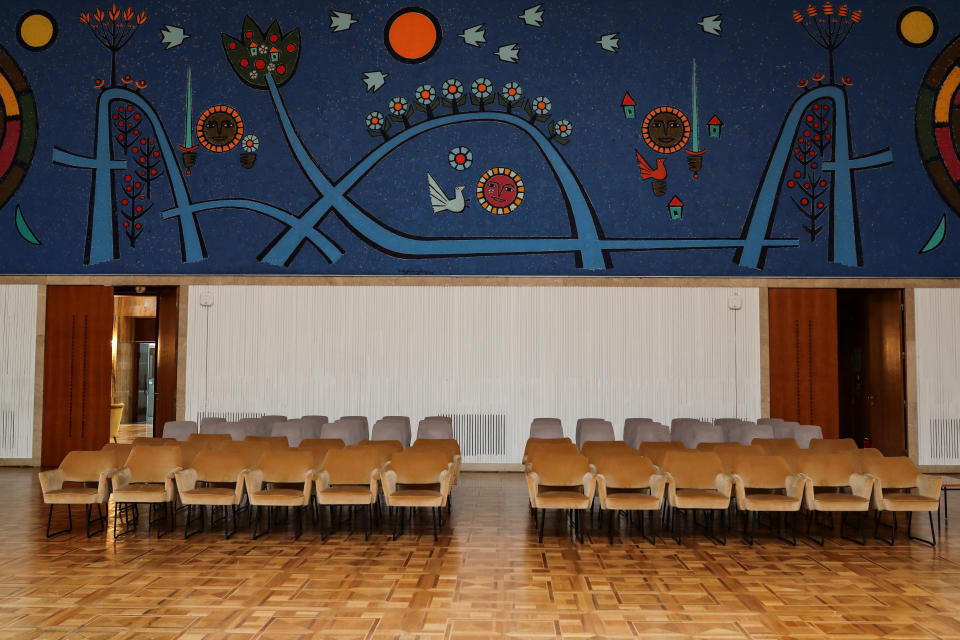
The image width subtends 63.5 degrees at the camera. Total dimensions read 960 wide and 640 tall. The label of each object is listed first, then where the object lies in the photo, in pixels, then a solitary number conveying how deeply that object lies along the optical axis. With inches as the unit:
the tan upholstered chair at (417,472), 304.3
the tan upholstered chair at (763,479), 295.9
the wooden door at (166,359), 564.7
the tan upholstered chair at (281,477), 296.4
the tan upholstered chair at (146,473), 309.3
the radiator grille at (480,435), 527.8
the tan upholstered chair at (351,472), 304.2
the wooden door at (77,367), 540.7
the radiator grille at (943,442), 535.2
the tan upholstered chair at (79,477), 303.4
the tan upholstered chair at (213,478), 299.0
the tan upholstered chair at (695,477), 300.4
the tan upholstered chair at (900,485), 296.4
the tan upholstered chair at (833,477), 298.8
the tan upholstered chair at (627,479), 294.4
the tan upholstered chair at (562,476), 297.6
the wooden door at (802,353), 542.3
